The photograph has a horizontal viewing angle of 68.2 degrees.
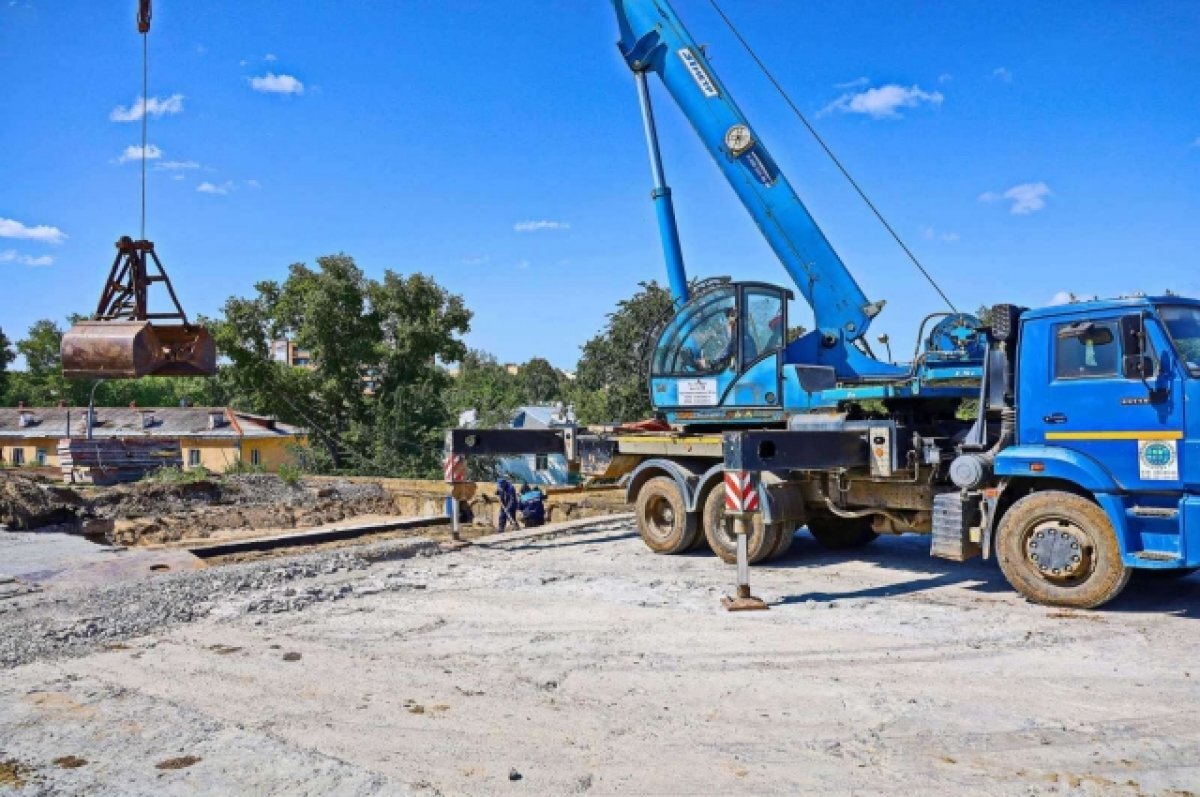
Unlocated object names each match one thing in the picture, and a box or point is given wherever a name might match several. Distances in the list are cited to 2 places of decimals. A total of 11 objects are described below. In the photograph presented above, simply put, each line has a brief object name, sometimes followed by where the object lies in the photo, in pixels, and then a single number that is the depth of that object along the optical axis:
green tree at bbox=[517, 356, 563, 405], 74.62
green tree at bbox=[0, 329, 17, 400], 65.16
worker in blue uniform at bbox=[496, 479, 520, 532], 15.58
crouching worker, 15.62
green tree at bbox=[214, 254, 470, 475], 33.56
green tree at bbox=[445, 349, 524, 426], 33.97
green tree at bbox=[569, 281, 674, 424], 27.00
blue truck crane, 7.34
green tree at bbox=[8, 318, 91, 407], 69.94
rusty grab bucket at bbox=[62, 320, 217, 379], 9.16
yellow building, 47.09
